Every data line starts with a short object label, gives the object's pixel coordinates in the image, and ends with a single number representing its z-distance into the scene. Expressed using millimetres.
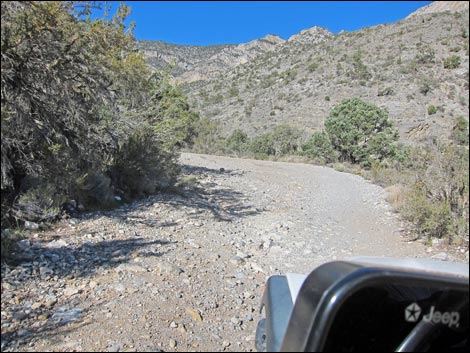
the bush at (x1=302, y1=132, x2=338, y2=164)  24781
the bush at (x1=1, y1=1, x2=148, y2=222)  5113
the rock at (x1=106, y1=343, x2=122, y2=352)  2861
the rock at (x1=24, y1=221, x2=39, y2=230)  5910
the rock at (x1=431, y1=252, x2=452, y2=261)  6347
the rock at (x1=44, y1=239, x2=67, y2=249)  5384
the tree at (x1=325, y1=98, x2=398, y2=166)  23344
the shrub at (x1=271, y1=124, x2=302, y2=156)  29172
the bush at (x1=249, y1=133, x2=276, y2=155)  29172
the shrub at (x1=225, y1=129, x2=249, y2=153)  29659
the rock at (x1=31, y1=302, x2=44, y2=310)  3750
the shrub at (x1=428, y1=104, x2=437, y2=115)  31266
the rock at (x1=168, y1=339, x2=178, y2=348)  3084
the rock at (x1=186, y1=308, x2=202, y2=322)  3834
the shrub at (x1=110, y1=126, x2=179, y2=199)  9156
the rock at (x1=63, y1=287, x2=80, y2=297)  4105
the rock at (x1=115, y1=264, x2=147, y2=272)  4848
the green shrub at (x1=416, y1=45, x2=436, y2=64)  38406
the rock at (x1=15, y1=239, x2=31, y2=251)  5068
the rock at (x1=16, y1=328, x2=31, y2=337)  3195
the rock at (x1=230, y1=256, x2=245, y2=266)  5820
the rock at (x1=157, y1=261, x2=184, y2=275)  5012
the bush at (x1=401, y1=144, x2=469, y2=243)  7008
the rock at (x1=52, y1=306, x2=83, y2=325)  3508
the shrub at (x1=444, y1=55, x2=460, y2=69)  35312
